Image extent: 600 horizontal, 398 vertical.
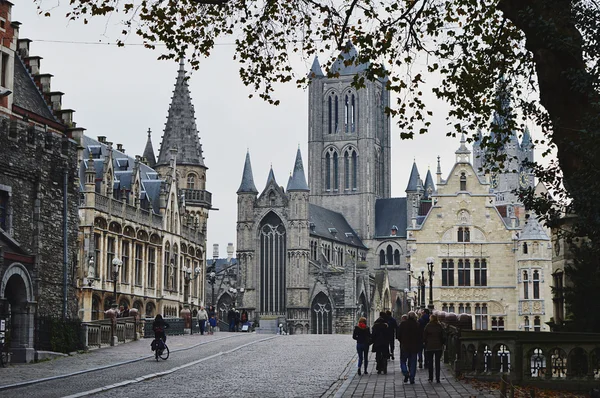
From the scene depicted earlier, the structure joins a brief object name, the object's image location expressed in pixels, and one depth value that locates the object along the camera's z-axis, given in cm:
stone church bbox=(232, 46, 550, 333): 7894
